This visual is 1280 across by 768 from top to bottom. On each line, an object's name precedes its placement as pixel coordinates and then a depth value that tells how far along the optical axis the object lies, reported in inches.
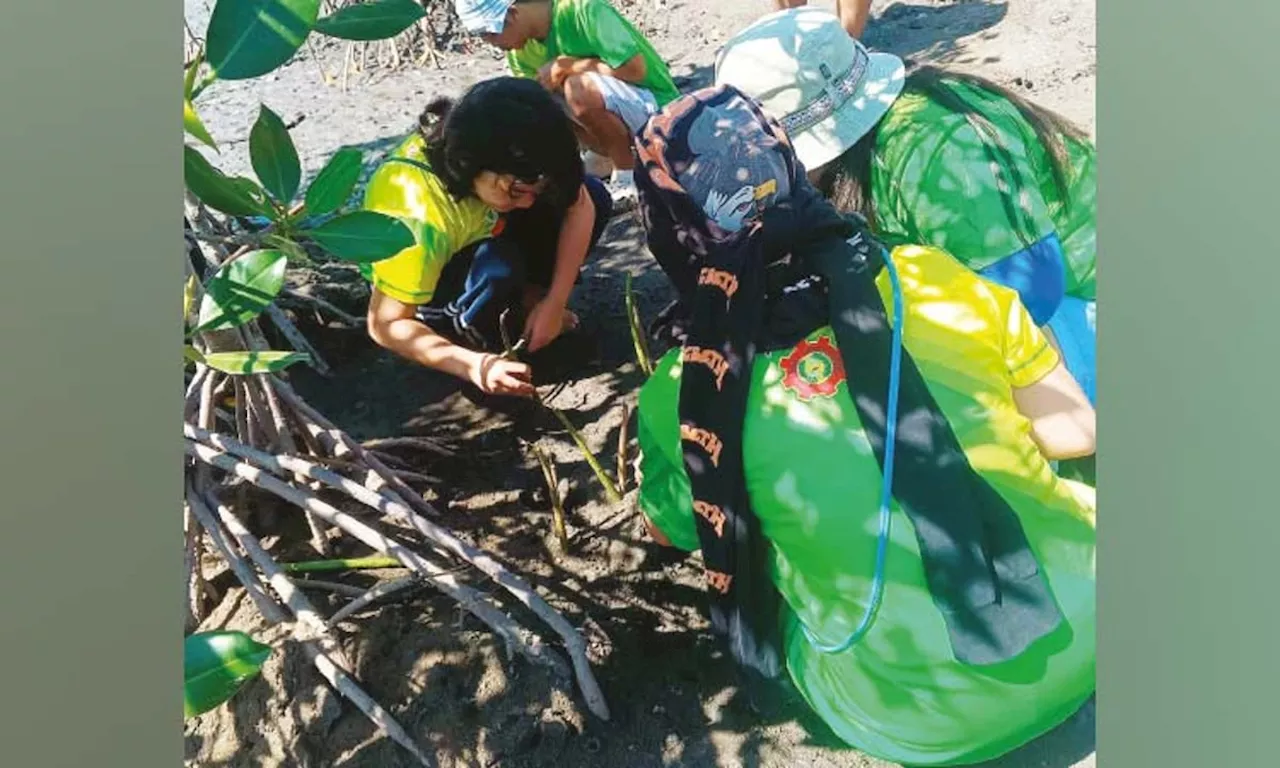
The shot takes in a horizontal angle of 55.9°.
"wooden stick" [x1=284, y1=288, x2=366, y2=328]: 74.6
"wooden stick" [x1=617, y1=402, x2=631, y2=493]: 68.7
